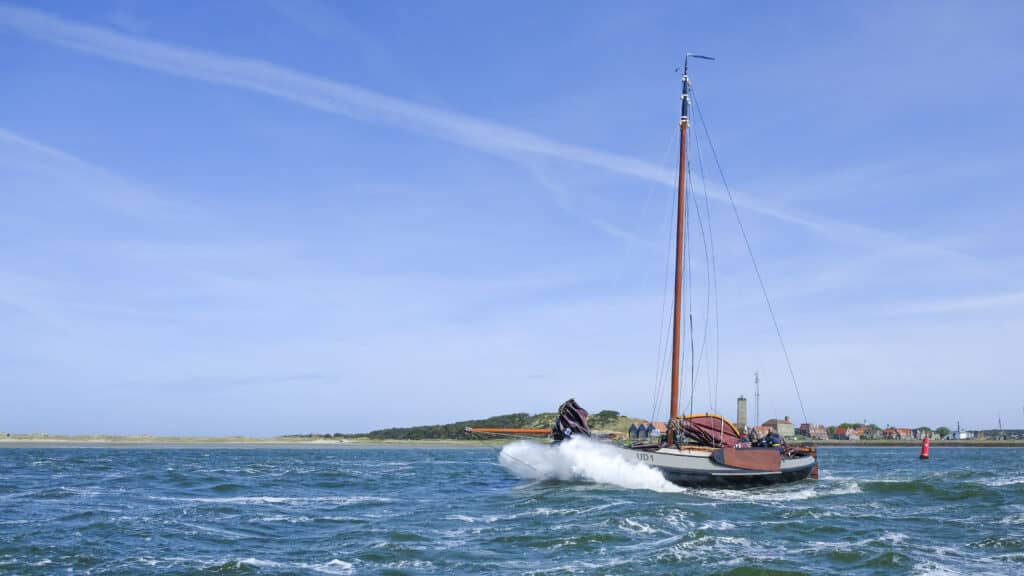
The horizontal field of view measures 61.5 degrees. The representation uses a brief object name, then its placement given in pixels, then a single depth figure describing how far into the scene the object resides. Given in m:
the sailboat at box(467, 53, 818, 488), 37.59
